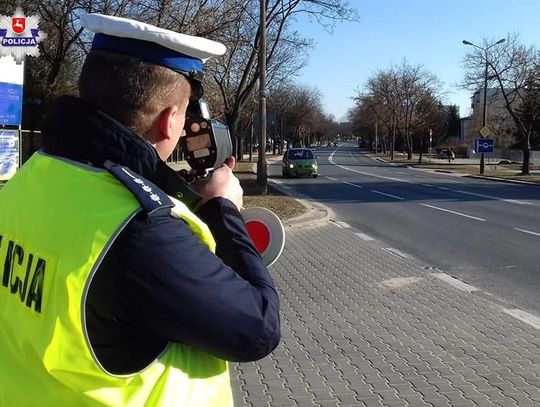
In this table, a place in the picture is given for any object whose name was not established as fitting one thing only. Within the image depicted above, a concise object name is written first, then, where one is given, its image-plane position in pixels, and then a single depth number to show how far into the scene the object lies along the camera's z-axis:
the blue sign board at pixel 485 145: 40.16
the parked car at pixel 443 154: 84.91
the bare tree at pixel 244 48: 21.41
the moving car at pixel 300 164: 34.78
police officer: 1.28
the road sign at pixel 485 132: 40.47
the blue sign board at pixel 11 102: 17.12
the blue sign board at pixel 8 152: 21.41
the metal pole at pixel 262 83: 19.20
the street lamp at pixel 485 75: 40.19
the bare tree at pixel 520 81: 39.19
